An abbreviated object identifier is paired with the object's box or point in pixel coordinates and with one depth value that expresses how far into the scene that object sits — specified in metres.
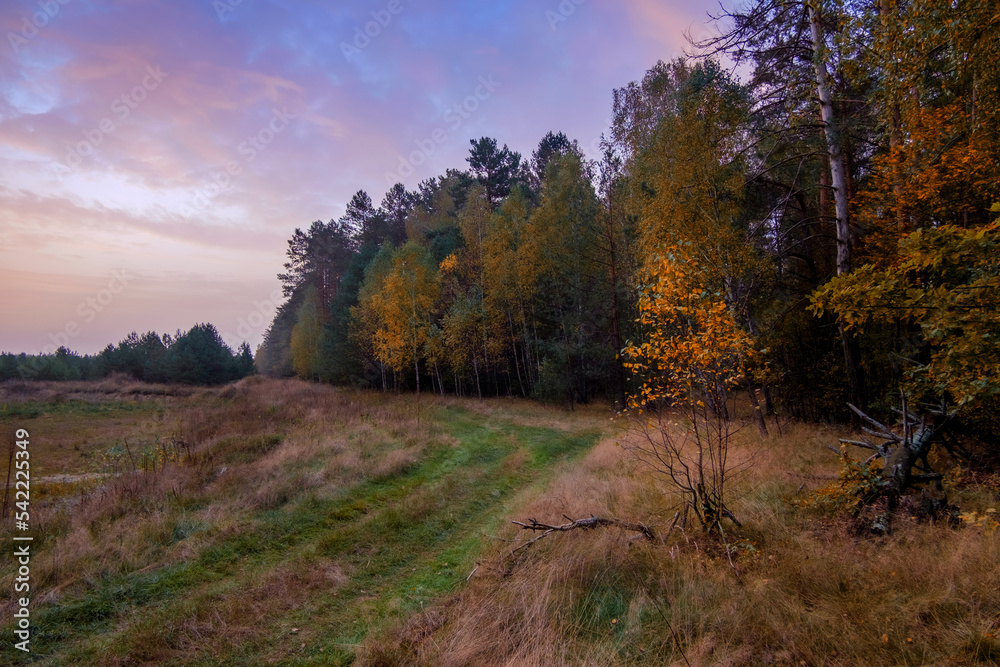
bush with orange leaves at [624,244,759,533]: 5.16
